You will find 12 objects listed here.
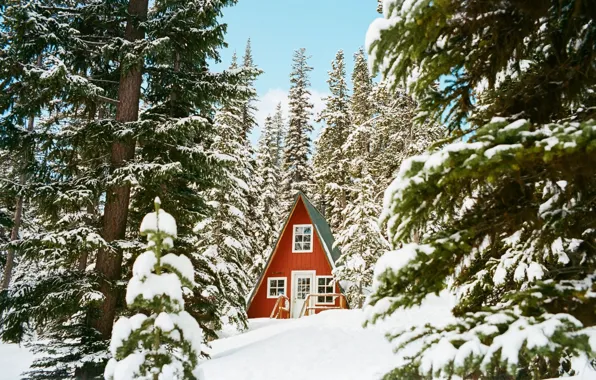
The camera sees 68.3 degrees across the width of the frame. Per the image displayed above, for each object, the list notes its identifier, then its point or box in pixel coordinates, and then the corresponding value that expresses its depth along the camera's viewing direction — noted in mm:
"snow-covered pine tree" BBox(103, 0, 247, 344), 9742
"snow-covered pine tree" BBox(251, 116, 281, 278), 30139
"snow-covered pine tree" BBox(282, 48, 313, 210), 35125
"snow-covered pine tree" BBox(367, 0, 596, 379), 2758
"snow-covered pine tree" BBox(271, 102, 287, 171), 45125
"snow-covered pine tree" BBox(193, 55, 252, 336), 16828
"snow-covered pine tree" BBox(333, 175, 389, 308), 18156
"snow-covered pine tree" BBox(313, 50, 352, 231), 30109
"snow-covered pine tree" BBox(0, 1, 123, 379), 8555
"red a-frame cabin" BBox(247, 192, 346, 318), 22391
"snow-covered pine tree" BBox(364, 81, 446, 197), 20016
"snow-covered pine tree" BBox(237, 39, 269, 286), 26562
